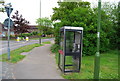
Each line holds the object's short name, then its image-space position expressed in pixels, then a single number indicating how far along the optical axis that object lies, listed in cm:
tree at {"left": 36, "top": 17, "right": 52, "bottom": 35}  3435
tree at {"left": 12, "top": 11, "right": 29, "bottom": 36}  2507
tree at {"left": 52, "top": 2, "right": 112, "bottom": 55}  694
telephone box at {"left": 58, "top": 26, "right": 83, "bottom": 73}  387
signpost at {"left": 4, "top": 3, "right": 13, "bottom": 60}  595
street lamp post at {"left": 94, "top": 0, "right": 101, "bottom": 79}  306
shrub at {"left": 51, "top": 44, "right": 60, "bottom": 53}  879
